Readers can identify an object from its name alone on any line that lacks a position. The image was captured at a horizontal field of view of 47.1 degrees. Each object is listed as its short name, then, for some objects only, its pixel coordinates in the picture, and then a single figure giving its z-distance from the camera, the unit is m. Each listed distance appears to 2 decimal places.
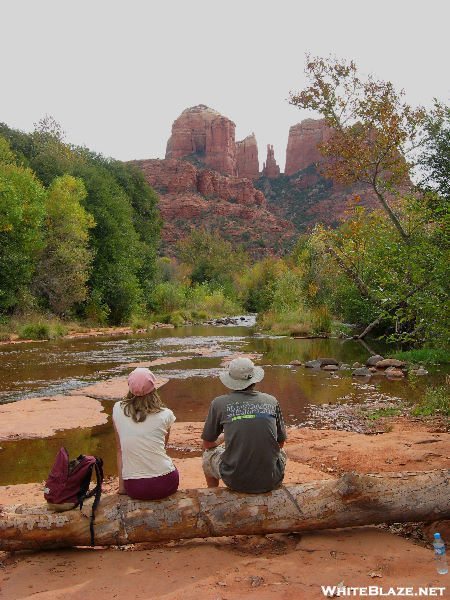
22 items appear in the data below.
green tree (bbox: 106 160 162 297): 37.78
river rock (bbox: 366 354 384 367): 13.06
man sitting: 3.64
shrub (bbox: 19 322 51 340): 21.69
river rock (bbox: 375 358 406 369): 12.46
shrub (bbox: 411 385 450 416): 7.53
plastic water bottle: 2.83
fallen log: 3.48
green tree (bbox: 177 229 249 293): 57.66
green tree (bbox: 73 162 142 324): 30.52
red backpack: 3.57
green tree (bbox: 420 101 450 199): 12.59
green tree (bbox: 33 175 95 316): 26.44
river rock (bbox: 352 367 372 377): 11.73
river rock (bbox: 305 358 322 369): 13.31
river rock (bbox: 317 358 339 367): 13.46
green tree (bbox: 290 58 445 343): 12.29
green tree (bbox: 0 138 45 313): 21.97
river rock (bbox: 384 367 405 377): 11.30
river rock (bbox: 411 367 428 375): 11.08
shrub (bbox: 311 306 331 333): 23.30
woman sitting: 3.66
